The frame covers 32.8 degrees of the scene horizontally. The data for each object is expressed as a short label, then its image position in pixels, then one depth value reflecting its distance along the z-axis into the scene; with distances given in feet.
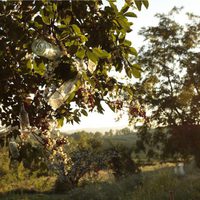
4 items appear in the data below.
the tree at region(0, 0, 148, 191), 7.89
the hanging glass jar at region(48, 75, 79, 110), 7.55
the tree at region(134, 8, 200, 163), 73.72
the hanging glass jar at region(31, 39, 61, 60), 7.52
